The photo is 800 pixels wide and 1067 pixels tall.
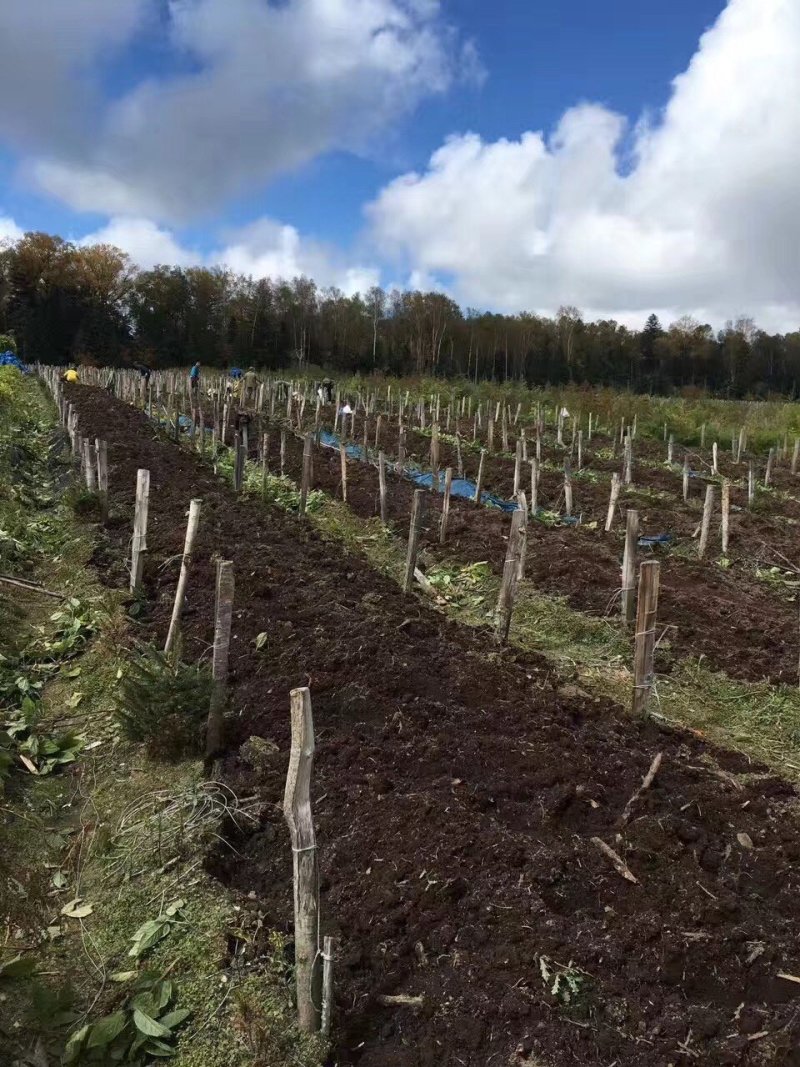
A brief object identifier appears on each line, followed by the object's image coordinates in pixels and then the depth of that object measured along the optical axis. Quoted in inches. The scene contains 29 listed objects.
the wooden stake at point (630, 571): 245.0
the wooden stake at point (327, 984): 92.0
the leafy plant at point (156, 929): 115.0
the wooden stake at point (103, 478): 331.0
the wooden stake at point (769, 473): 589.3
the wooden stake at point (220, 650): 159.5
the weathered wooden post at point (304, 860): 95.3
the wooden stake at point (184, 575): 201.5
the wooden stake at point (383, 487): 381.4
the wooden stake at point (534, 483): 415.8
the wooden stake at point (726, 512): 347.3
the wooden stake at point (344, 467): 442.0
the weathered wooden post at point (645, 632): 183.5
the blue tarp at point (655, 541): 366.9
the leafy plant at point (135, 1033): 96.4
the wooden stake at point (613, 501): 358.9
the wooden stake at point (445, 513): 341.7
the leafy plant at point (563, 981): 98.4
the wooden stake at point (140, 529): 241.3
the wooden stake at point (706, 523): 350.6
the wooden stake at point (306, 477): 393.1
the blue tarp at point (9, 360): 1215.1
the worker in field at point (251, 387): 1036.5
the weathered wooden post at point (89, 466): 370.6
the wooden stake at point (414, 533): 281.9
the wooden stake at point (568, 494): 417.4
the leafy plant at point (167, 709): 163.0
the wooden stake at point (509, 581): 234.8
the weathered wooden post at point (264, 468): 440.1
